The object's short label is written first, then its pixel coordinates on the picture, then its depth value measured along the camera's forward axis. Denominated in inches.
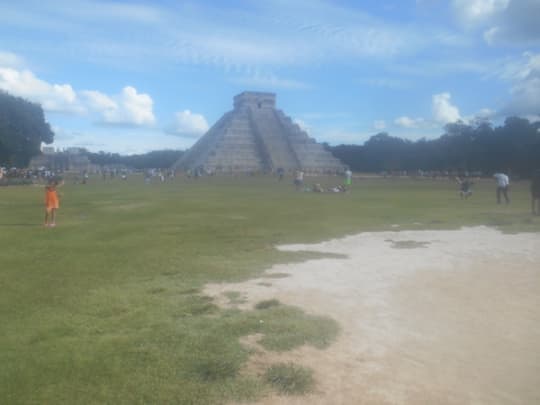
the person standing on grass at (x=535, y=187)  660.1
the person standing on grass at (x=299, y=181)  1316.4
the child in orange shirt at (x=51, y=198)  544.4
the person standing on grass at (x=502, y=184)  832.8
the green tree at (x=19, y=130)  2023.9
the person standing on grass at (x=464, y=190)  988.9
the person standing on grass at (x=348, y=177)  1266.1
